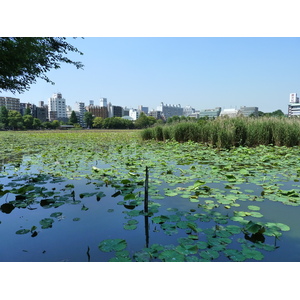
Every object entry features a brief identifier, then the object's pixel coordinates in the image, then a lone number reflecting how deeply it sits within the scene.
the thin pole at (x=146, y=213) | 1.88
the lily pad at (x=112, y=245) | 1.64
